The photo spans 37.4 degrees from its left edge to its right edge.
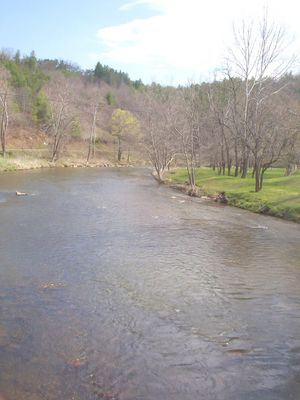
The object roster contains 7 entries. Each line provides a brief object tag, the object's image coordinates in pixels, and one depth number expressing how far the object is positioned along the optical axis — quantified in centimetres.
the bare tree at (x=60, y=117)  7569
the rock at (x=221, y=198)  3555
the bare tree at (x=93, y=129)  9390
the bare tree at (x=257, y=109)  3859
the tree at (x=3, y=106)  6938
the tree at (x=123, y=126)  9706
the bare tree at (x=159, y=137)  5456
